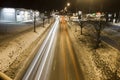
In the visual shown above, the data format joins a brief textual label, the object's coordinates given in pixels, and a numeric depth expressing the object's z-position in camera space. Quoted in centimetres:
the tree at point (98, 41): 1618
